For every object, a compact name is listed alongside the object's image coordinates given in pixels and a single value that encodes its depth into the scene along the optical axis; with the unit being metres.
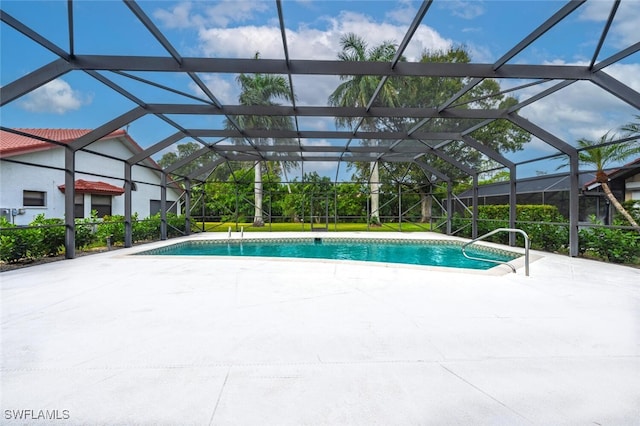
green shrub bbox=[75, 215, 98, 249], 7.81
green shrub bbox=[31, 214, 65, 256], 6.68
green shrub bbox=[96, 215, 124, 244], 8.93
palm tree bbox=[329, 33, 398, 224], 7.34
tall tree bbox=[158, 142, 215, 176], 12.99
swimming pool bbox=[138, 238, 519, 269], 9.01
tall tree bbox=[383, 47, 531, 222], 7.05
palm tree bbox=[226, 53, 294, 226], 7.71
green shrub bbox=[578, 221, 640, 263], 6.51
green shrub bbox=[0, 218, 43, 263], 5.98
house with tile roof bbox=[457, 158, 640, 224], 11.41
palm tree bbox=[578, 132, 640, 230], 9.25
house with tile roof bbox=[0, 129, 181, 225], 9.28
